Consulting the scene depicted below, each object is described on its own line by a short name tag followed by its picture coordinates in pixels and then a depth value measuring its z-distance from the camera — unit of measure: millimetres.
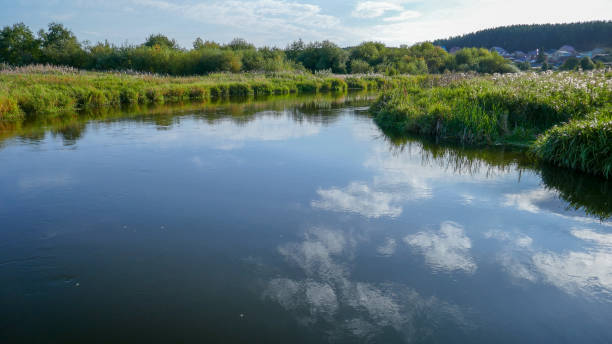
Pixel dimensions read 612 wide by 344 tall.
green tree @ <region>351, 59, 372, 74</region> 53359
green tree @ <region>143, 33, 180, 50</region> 52344
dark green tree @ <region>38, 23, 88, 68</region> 38719
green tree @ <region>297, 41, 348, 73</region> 54406
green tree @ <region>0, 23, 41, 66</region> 47772
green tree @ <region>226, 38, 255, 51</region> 55375
